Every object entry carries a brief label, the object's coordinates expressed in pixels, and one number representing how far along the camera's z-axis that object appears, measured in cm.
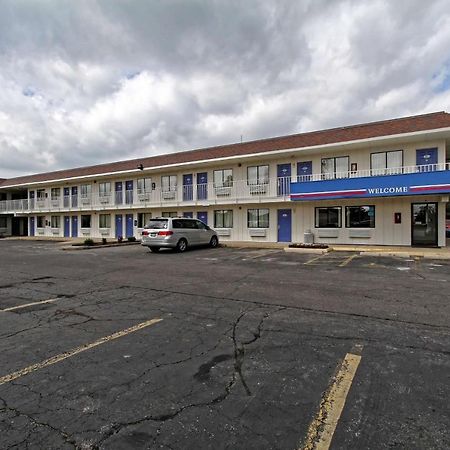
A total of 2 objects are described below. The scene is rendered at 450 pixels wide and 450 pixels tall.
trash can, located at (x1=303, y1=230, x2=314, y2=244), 1923
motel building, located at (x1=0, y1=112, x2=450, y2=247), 1695
